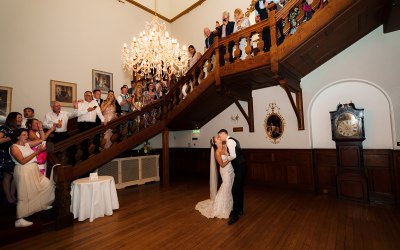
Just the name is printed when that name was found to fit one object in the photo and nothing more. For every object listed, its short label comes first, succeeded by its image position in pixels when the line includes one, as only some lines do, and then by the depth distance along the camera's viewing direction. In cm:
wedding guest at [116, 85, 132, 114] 571
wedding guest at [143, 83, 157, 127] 621
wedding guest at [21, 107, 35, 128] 443
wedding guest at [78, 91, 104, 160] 493
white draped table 408
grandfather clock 474
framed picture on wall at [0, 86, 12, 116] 525
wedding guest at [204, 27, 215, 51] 636
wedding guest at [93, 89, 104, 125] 521
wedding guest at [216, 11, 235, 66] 557
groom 392
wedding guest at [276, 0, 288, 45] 426
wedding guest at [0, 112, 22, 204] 348
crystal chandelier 472
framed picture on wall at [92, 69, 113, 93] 712
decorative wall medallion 627
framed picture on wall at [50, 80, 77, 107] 619
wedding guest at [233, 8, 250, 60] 569
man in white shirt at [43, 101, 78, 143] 469
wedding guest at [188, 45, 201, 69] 682
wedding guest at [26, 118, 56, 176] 393
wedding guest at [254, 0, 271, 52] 475
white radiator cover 660
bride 409
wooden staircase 377
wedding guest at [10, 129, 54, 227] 346
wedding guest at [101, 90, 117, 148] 530
